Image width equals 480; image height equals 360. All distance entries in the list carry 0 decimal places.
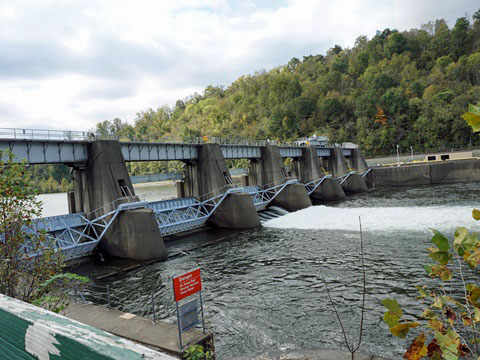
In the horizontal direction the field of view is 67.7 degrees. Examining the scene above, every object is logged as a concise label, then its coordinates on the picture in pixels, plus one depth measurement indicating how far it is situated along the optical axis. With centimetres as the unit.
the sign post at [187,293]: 941
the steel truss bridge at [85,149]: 2402
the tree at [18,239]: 588
